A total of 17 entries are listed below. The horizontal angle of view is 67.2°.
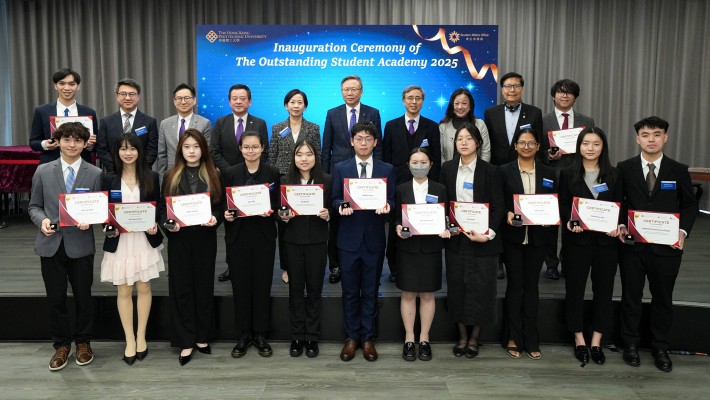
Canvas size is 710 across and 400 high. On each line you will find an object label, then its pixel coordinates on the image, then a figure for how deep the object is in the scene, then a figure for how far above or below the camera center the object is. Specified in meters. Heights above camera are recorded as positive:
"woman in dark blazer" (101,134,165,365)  3.25 -0.48
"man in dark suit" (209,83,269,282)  3.99 +0.28
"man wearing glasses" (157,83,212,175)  3.95 +0.30
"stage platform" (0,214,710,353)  3.62 -1.05
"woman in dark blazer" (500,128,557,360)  3.37 -0.52
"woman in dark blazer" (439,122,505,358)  3.32 -0.50
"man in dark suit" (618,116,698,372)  3.23 -0.49
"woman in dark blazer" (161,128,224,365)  3.28 -0.51
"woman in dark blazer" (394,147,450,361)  3.31 -0.50
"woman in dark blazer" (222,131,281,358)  3.38 -0.54
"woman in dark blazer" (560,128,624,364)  3.30 -0.49
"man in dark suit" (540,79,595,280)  3.94 +0.34
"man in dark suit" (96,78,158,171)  3.92 +0.31
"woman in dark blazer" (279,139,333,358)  3.36 -0.55
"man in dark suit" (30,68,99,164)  3.92 +0.41
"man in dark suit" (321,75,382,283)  4.07 +0.30
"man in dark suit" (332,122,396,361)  3.35 -0.51
